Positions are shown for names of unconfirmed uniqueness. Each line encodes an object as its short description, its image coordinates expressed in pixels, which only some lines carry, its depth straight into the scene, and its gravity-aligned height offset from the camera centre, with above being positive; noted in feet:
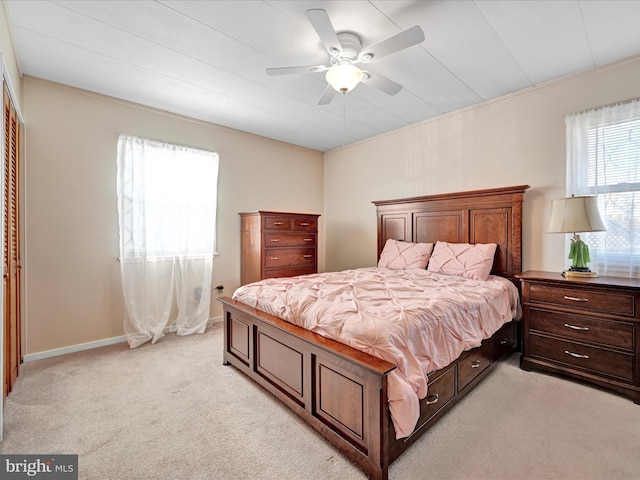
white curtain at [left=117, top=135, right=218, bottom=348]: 10.83 +0.11
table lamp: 8.02 +0.38
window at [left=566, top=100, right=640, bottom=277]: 8.18 +1.71
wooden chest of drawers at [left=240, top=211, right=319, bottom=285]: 12.69 -0.35
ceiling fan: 5.82 +4.00
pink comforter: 4.94 -1.60
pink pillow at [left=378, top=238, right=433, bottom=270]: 11.51 -0.73
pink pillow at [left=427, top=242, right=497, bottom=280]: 9.82 -0.78
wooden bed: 4.80 -2.70
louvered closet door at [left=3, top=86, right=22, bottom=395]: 7.15 -0.32
